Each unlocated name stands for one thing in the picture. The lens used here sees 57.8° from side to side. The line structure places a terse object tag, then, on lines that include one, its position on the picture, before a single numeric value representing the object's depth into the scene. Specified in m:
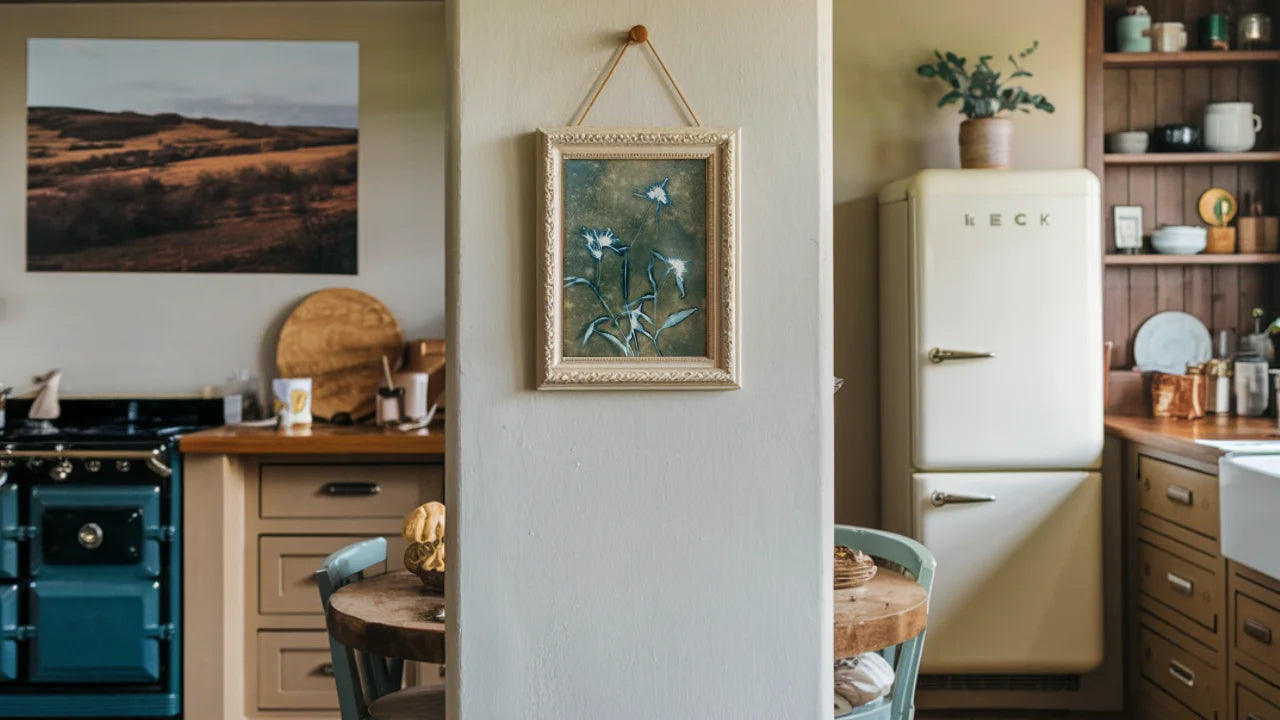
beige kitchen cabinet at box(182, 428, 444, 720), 3.57
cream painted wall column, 1.84
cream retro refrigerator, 3.67
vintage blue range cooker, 3.52
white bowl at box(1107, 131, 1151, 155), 4.03
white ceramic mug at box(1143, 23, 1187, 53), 4.02
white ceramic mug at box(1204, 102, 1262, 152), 3.96
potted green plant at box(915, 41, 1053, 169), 3.82
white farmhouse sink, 2.73
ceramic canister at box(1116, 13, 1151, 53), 4.03
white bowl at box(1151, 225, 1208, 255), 3.96
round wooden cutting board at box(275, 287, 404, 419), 4.14
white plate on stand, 4.12
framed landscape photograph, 4.18
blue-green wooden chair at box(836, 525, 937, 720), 2.43
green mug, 4.01
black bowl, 3.99
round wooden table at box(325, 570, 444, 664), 2.11
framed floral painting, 1.84
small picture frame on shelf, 4.07
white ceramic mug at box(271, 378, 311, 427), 3.87
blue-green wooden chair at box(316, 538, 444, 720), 2.41
